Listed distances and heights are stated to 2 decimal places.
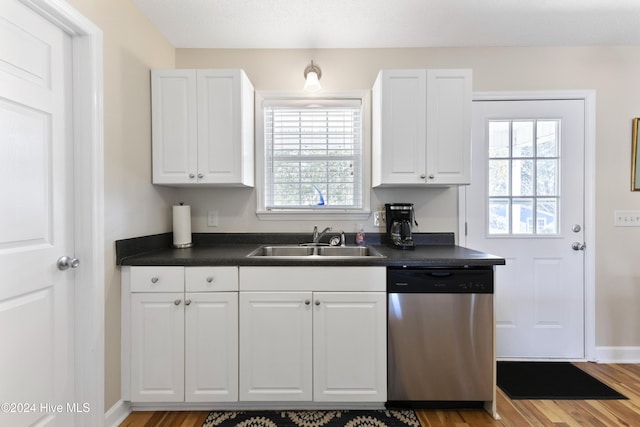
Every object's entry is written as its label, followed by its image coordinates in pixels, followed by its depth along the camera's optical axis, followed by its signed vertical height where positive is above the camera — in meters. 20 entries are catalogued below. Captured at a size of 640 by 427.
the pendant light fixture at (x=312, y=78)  2.20 +0.97
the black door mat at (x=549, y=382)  1.95 -1.19
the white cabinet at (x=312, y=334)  1.74 -0.71
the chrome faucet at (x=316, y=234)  2.35 -0.19
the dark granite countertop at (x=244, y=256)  1.72 -0.28
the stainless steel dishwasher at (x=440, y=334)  1.72 -0.70
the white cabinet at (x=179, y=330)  1.73 -0.69
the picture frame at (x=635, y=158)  2.35 +0.40
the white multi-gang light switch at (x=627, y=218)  2.38 -0.06
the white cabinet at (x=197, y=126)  2.04 +0.57
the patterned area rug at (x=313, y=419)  1.70 -1.20
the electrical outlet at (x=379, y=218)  2.42 -0.07
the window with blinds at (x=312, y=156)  2.45 +0.43
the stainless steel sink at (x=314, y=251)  2.27 -0.31
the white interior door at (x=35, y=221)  1.23 -0.05
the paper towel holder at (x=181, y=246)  2.23 -0.27
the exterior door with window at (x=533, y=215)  2.39 -0.04
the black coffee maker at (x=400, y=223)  2.21 -0.10
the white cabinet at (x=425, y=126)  2.03 +0.56
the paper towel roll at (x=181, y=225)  2.21 -0.11
